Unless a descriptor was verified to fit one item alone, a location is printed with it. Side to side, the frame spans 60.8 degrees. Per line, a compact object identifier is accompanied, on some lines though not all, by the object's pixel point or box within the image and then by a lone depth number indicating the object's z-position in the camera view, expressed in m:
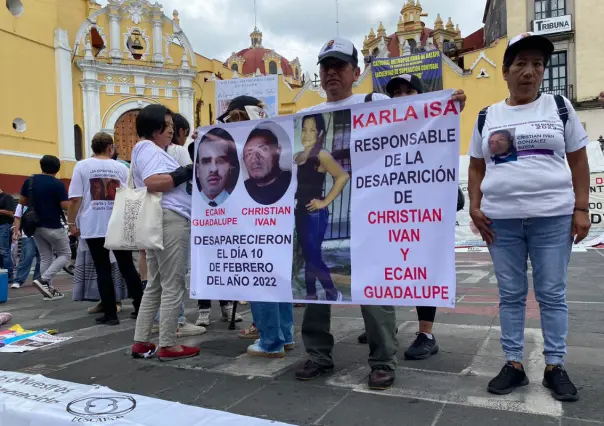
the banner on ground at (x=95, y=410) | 2.23
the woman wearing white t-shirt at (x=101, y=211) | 4.95
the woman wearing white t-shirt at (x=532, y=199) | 2.64
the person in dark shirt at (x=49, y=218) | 6.51
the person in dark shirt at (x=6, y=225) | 8.14
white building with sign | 25.54
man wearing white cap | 2.89
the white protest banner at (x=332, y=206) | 2.72
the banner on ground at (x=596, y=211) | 13.66
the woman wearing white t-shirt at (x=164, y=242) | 3.55
